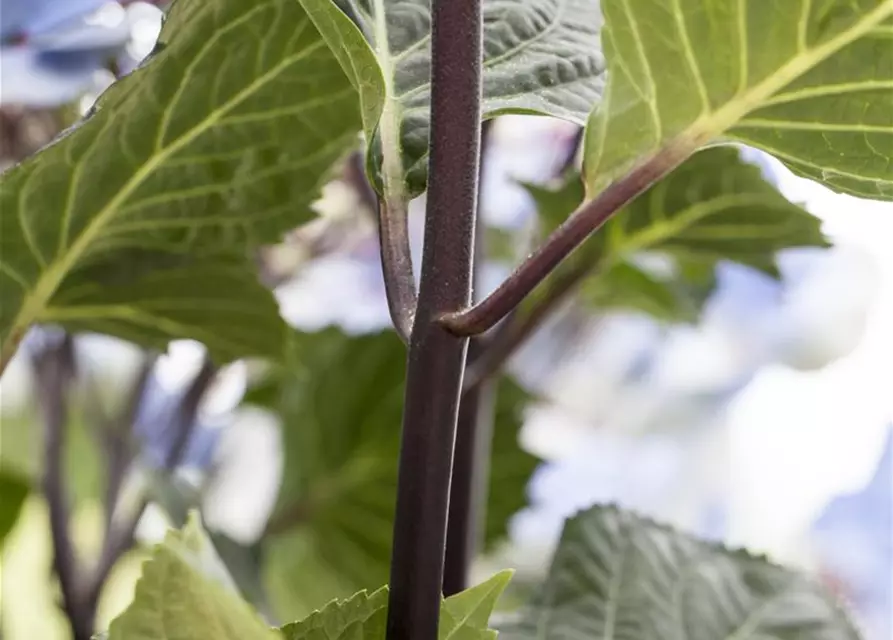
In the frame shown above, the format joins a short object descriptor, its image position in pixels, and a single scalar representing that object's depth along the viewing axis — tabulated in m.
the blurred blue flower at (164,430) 0.97
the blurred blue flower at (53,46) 0.50
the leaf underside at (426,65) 0.39
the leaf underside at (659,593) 0.46
